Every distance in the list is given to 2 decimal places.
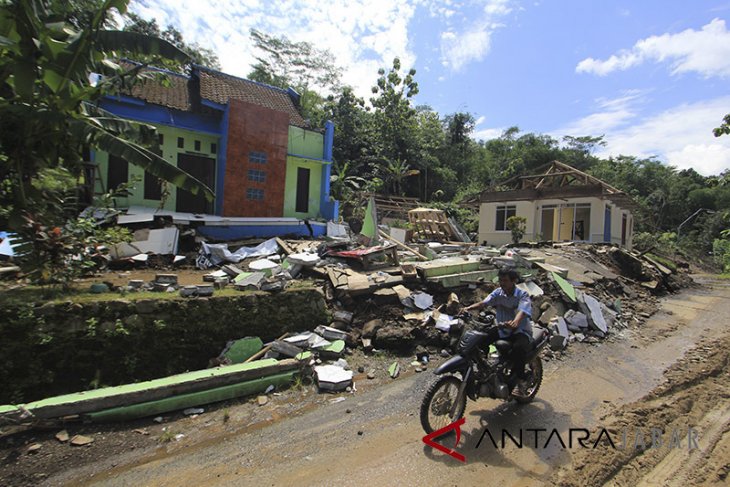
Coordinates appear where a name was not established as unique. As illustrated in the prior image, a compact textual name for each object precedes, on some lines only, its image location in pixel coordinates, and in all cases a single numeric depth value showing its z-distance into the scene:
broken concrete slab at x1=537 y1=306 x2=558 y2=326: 7.66
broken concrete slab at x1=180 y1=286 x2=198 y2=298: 6.01
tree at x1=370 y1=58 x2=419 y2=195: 30.31
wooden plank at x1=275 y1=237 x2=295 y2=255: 10.32
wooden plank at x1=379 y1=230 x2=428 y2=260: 10.62
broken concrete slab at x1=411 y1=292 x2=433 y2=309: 7.42
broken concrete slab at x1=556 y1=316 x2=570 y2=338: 7.34
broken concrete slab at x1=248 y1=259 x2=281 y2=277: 8.28
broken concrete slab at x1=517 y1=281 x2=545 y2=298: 8.54
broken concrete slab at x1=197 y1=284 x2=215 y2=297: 6.14
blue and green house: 11.50
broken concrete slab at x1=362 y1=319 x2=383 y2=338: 6.66
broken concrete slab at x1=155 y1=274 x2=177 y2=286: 6.59
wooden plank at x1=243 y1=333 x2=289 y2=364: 5.79
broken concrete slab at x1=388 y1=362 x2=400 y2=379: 5.71
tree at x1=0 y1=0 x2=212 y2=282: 4.83
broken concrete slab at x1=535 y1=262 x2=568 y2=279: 9.77
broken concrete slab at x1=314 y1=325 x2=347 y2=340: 6.43
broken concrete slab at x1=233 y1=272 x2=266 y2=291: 6.88
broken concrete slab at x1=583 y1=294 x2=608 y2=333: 7.82
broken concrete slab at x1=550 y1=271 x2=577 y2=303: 8.57
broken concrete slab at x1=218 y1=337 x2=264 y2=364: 5.86
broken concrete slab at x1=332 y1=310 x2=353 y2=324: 6.98
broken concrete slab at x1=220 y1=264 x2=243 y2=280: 8.12
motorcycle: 3.80
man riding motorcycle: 4.10
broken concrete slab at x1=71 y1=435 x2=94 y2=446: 3.89
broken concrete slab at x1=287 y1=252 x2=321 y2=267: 8.35
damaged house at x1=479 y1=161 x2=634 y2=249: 19.05
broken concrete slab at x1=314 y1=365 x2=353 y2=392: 5.19
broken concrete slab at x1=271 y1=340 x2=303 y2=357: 5.88
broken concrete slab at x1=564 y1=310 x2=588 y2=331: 7.77
